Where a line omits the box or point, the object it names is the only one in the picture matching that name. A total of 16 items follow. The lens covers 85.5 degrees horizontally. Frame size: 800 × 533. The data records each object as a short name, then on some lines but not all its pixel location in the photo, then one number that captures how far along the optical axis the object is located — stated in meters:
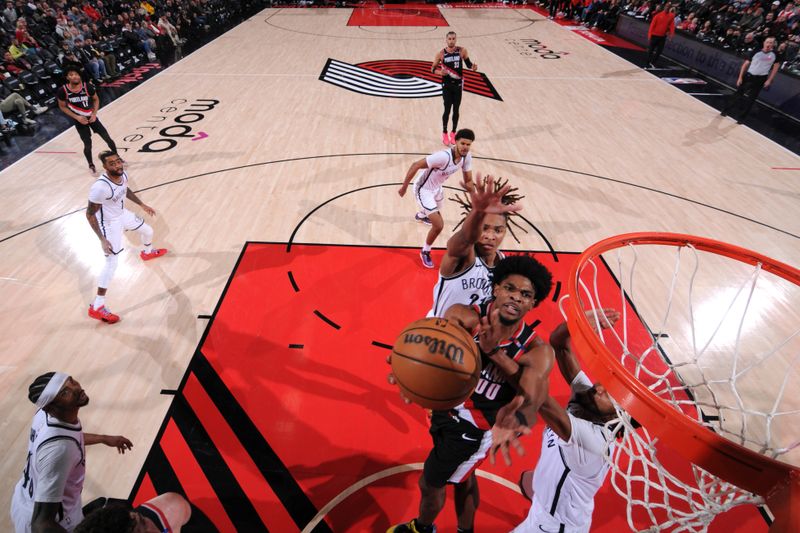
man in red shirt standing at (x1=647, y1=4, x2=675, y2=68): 12.17
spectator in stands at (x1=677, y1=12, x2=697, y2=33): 14.72
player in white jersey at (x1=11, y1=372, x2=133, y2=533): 2.25
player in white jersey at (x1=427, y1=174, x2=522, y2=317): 2.49
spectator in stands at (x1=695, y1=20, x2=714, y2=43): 14.09
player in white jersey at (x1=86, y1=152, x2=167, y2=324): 4.14
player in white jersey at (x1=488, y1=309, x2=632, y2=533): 2.07
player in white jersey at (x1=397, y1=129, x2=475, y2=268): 4.84
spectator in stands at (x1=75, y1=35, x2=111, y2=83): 10.88
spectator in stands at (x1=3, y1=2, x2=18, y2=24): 11.70
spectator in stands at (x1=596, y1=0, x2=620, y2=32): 17.02
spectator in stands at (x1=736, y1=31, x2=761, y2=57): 11.70
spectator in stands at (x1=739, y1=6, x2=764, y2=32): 13.17
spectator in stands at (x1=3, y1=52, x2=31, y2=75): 9.63
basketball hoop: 1.62
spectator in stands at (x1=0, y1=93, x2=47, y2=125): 8.60
